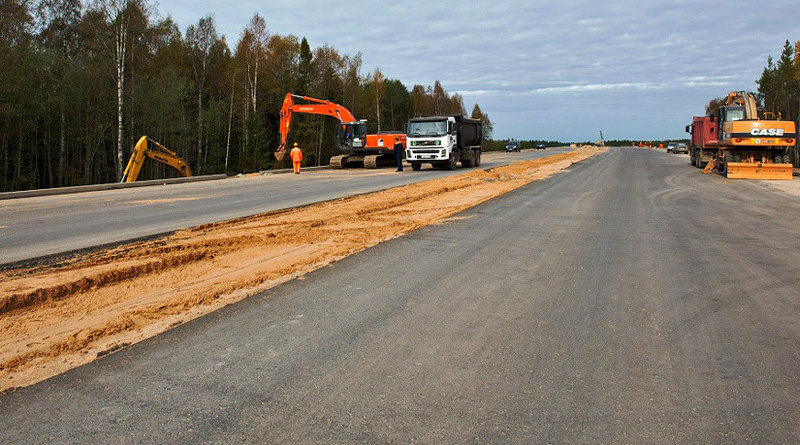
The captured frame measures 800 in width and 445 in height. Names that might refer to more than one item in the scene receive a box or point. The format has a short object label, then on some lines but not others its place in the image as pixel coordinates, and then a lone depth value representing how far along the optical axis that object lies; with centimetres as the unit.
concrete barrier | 1722
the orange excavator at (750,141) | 2188
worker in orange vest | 2789
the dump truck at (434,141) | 2788
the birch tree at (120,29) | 3092
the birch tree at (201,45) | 4891
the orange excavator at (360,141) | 3166
